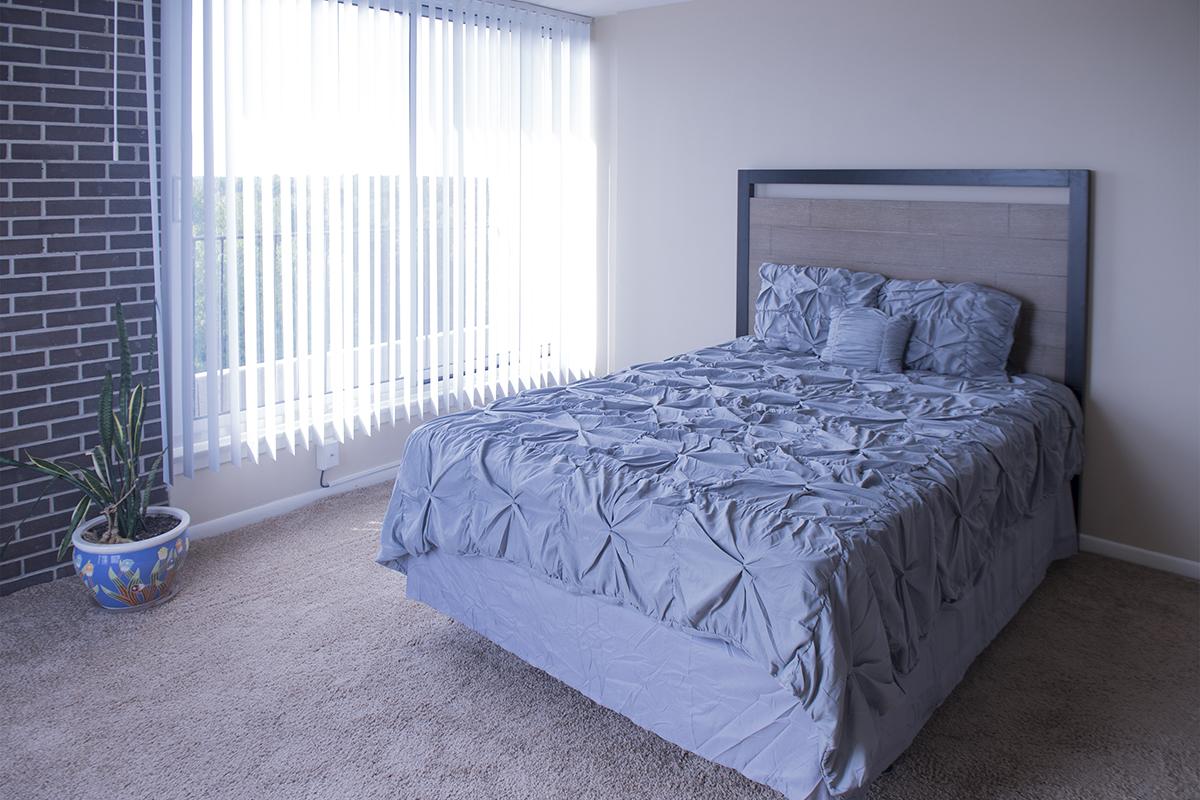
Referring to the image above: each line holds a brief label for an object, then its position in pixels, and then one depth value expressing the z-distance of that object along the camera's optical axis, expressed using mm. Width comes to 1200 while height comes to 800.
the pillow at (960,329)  3781
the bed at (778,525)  2193
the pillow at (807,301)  4191
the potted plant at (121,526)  3197
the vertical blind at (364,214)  3688
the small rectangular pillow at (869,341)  3857
